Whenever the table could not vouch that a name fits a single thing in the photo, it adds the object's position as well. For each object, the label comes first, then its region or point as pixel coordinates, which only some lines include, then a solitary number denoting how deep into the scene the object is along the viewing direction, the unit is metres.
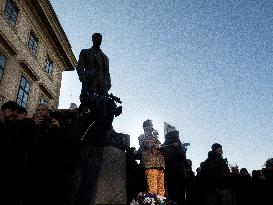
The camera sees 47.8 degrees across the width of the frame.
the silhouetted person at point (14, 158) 3.21
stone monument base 3.72
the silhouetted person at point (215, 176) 6.55
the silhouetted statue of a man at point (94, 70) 5.31
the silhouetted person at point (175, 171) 7.70
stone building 14.16
